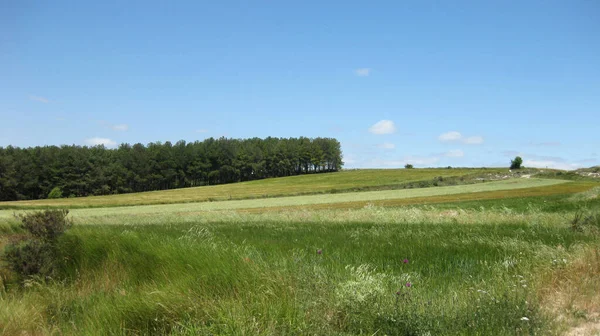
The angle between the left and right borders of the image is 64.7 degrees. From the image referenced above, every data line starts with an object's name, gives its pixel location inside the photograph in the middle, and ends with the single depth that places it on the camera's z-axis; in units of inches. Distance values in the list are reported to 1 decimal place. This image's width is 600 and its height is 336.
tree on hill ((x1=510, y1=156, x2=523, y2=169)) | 3375.0
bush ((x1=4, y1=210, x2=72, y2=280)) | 421.4
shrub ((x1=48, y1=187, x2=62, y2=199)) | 3585.1
